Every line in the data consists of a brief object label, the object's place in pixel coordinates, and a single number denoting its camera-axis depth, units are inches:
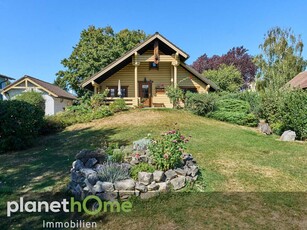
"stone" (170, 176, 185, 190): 204.4
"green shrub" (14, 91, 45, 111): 929.3
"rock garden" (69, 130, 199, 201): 190.9
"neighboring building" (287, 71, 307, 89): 794.5
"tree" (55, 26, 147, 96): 1267.2
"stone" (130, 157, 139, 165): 225.5
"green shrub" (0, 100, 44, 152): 361.4
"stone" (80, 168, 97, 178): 203.9
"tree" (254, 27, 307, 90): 1171.9
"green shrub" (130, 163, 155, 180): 208.8
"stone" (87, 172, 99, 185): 195.9
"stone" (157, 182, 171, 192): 198.0
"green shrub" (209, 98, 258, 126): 597.6
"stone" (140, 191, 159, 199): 190.9
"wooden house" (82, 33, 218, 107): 836.6
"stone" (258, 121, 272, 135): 507.2
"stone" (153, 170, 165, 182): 200.8
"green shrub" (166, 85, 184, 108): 740.0
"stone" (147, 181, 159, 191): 194.5
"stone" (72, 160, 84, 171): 219.1
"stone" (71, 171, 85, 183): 203.6
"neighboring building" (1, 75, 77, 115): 1088.8
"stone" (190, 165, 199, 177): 220.7
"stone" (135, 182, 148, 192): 192.4
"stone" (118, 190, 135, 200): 188.1
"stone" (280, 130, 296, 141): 426.5
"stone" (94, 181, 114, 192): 187.9
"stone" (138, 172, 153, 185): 196.4
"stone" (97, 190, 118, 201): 185.5
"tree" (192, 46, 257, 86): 1657.2
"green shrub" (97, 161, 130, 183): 199.3
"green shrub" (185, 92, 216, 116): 631.8
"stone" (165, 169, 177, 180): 207.8
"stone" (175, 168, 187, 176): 214.4
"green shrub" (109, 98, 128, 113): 679.5
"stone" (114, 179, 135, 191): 190.2
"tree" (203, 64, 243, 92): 1221.7
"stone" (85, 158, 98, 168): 229.5
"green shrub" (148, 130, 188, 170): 217.9
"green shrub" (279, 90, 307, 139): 434.3
